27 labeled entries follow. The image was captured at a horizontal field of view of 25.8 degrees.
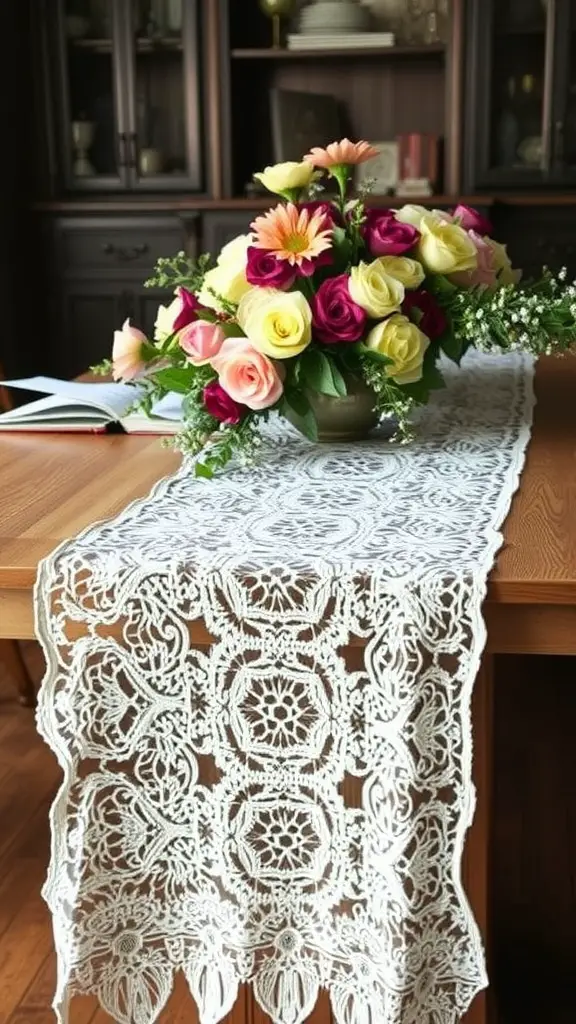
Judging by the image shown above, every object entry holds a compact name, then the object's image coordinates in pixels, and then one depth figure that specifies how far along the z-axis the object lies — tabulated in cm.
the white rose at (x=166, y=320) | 151
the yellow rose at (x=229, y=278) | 145
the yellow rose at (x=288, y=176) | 152
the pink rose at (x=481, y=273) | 154
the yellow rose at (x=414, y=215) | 158
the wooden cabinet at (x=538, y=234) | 377
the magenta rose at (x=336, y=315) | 140
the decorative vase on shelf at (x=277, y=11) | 387
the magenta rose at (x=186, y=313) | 148
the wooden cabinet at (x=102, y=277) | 397
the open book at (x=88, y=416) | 178
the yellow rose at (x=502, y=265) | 170
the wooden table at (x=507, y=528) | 108
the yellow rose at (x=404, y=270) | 145
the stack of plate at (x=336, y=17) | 382
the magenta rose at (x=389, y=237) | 147
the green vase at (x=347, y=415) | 154
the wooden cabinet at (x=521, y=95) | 368
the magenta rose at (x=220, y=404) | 141
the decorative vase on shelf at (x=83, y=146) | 397
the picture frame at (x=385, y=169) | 397
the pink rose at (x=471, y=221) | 174
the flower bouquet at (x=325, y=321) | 140
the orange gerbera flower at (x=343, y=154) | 155
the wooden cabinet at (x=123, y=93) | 388
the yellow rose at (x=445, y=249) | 148
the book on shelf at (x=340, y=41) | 380
